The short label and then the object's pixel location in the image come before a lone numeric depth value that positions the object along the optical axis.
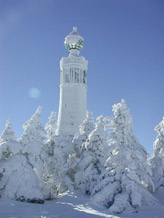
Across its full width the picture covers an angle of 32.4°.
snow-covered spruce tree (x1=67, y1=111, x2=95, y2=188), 40.30
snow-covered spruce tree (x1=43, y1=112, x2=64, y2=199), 32.82
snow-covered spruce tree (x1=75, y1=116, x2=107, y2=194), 34.97
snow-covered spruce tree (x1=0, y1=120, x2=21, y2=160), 30.59
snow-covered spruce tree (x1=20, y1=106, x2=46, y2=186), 31.89
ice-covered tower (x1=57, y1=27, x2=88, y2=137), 55.91
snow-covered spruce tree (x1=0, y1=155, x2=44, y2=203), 27.95
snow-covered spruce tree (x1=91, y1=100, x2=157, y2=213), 27.16
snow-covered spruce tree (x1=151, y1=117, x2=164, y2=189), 36.12
